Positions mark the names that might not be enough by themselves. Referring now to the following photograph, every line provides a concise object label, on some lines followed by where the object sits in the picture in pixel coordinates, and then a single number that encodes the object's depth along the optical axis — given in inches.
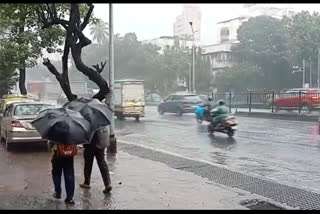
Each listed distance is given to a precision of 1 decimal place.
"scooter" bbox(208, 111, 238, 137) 692.1
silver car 523.8
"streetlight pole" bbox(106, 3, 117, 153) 495.5
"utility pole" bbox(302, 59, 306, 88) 1940.6
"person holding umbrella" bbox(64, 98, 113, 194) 280.2
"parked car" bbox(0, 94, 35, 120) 783.3
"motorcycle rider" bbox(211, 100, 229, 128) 708.7
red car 1071.0
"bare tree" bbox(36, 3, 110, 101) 383.6
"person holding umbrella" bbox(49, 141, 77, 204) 276.8
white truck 1106.1
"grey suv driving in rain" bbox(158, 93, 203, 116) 1241.4
